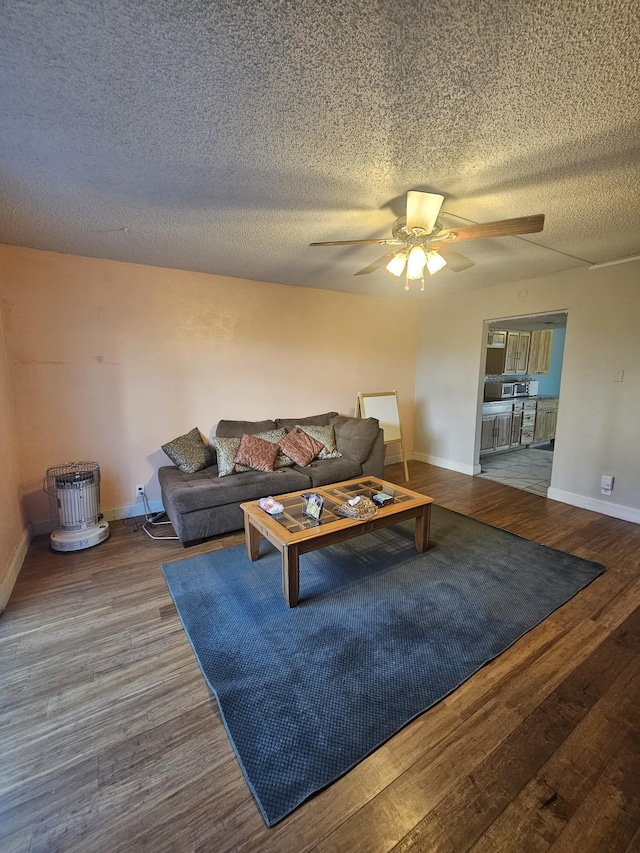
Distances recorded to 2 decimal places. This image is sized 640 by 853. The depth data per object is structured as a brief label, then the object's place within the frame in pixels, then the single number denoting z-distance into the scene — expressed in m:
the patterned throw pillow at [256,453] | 3.46
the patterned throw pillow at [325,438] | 3.96
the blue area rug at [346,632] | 1.36
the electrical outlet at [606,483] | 3.43
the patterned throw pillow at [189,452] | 3.35
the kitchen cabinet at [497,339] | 5.48
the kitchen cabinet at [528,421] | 6.12
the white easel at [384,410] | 4.73
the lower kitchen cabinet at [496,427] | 5.54
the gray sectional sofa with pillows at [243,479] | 2.85
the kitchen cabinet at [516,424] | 5.95
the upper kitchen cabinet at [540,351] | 6.09
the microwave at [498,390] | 5.71
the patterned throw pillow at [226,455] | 3.32
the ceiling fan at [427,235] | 1.86
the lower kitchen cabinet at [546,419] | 6.37
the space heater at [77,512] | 2.78
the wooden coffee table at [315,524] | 2.08
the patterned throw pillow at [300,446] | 3.71
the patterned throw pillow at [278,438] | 3.67
